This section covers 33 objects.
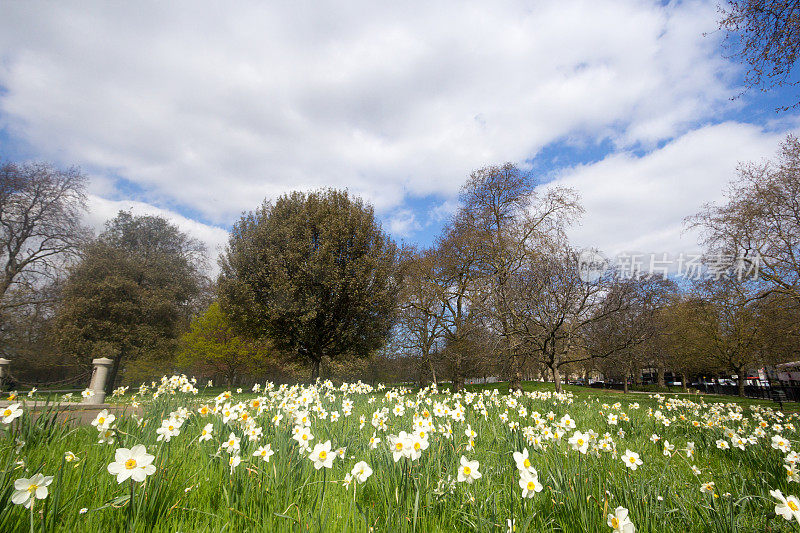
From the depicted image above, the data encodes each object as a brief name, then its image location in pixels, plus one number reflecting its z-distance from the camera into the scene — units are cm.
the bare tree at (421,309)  2242
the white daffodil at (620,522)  173
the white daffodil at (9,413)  221
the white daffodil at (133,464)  161
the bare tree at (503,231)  1716
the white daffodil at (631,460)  274
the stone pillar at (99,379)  903
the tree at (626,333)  1658
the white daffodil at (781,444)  341
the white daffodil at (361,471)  221
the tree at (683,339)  1970
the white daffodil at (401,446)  224
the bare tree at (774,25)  846
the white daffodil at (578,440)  276
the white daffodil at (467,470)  221
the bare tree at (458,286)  2012
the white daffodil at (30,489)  154
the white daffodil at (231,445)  268
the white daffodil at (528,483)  209
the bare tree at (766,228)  1321
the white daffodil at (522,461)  213
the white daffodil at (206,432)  300
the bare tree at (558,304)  1577
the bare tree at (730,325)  1492
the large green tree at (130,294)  2228
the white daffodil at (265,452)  250
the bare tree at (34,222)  2045
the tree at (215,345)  2909
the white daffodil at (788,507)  189
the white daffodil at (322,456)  226
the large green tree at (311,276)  1838
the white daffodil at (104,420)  263
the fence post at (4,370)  751
